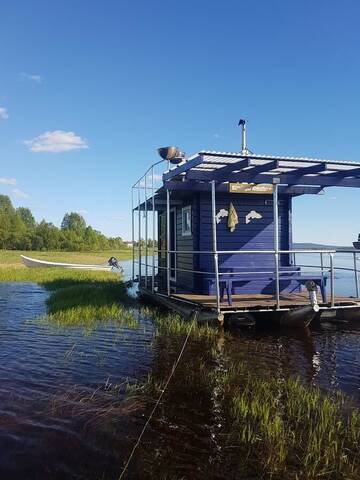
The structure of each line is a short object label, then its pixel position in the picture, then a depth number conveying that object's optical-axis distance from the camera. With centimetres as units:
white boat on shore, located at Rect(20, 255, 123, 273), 3501
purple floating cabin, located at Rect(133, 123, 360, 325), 1017
